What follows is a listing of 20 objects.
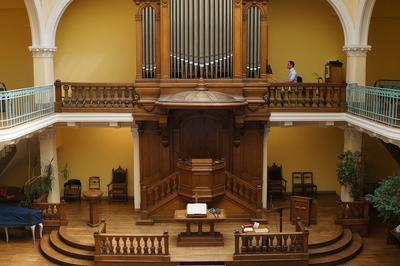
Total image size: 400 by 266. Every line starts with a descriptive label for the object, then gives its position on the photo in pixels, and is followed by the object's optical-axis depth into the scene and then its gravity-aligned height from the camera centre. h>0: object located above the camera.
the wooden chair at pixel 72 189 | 19.77 -3.89
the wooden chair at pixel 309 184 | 20.12 -3.77
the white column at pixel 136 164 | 17.69 -2.67
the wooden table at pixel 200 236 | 14.98 -4.26
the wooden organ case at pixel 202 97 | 16.05 -0.50
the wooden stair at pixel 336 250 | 14.81 -4.66
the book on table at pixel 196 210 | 14.78 -3.47
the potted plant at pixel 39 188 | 16.94 -3.30
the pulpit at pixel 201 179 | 16.34 -2.92
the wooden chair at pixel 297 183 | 19.98 -3.74
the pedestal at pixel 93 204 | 16.47 -3.72
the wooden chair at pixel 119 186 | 19.50 -3.71
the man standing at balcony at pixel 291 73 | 17.28 +0.18
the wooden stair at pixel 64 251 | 14.84 -4.66
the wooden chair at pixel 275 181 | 19.59 -3.57
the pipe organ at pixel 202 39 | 16.03 +1.16
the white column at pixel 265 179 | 17.64 -3.20
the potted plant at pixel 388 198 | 12.64 -2.74
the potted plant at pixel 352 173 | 16.95 -2.84
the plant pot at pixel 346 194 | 17.47 -3.64
